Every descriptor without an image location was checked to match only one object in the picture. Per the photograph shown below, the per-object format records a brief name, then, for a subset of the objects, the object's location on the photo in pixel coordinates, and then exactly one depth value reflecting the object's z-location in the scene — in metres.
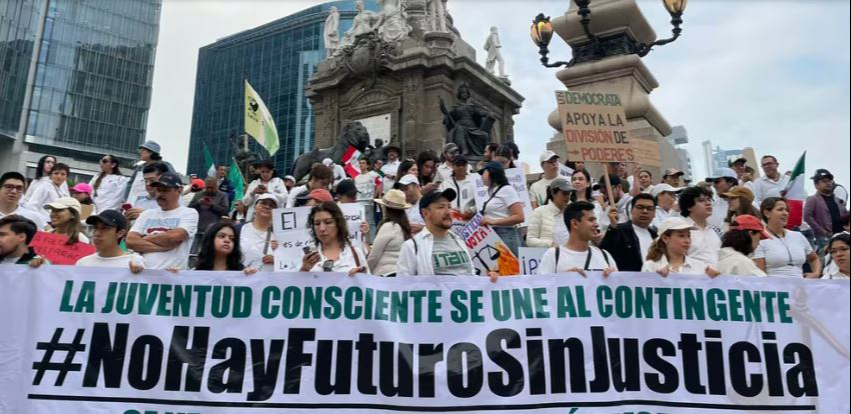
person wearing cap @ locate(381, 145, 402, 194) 12.63
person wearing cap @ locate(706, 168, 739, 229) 8.38
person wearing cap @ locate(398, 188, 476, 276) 5.19
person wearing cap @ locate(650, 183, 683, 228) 8.12
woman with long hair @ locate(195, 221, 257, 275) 5.30
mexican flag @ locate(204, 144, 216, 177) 16.55
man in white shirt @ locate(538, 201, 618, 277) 5.21
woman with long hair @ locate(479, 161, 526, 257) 7.43
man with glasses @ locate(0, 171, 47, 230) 6.78
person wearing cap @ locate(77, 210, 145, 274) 5.19
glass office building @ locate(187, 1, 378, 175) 93.88
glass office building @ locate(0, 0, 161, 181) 75.25
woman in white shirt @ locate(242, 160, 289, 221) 10.91
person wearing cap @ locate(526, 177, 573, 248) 7.13
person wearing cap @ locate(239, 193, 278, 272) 6.08
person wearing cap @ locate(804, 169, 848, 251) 8.82
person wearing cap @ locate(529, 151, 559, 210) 9.45
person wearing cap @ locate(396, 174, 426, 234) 8.60
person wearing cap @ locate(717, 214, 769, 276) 5.31
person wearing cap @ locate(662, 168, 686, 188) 11.44
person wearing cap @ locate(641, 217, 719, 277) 5.28
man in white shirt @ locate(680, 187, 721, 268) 5.78
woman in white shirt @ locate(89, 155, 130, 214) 9.84
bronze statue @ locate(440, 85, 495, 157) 19.70
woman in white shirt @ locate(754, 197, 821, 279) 6.09
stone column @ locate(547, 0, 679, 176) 14.79
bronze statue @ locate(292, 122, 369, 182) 17.86
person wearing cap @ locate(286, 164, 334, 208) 8.36
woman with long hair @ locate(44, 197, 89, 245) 5.91
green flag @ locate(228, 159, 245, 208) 14.22
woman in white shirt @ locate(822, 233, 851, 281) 5.13
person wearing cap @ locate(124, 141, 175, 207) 9.35
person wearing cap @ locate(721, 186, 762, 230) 6.59
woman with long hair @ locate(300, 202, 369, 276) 5.16
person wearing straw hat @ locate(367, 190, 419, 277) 5.70
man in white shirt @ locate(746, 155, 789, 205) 10.27
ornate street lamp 13.76
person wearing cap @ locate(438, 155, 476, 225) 8.22
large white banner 4.48
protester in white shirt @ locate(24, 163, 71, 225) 8.88
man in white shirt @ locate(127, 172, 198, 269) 5.82
